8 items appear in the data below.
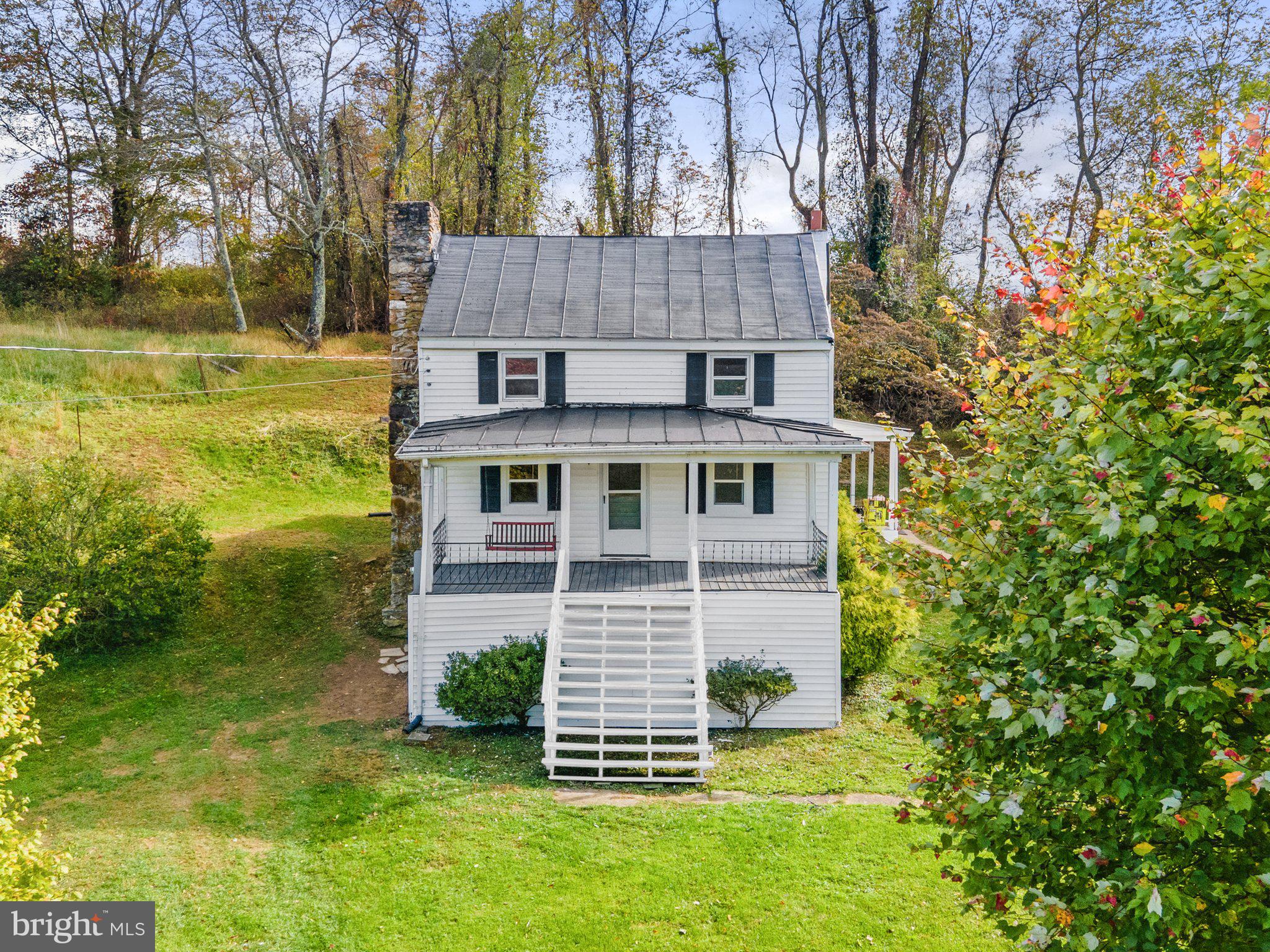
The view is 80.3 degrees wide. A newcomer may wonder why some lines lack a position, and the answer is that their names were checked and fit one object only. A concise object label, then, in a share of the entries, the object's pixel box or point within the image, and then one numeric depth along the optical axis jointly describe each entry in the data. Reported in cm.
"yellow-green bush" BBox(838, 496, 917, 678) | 1343
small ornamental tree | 1203
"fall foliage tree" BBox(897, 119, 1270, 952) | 354
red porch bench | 1398
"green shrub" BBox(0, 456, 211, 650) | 1370
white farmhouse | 1205
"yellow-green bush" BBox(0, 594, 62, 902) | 560
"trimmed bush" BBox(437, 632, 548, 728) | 1183
